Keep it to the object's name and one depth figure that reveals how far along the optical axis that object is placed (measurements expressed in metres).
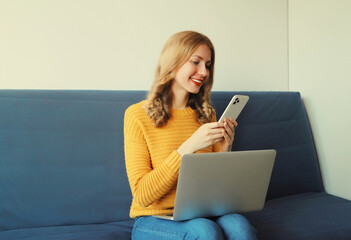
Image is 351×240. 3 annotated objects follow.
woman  1.17
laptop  1.08
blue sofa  1.48
